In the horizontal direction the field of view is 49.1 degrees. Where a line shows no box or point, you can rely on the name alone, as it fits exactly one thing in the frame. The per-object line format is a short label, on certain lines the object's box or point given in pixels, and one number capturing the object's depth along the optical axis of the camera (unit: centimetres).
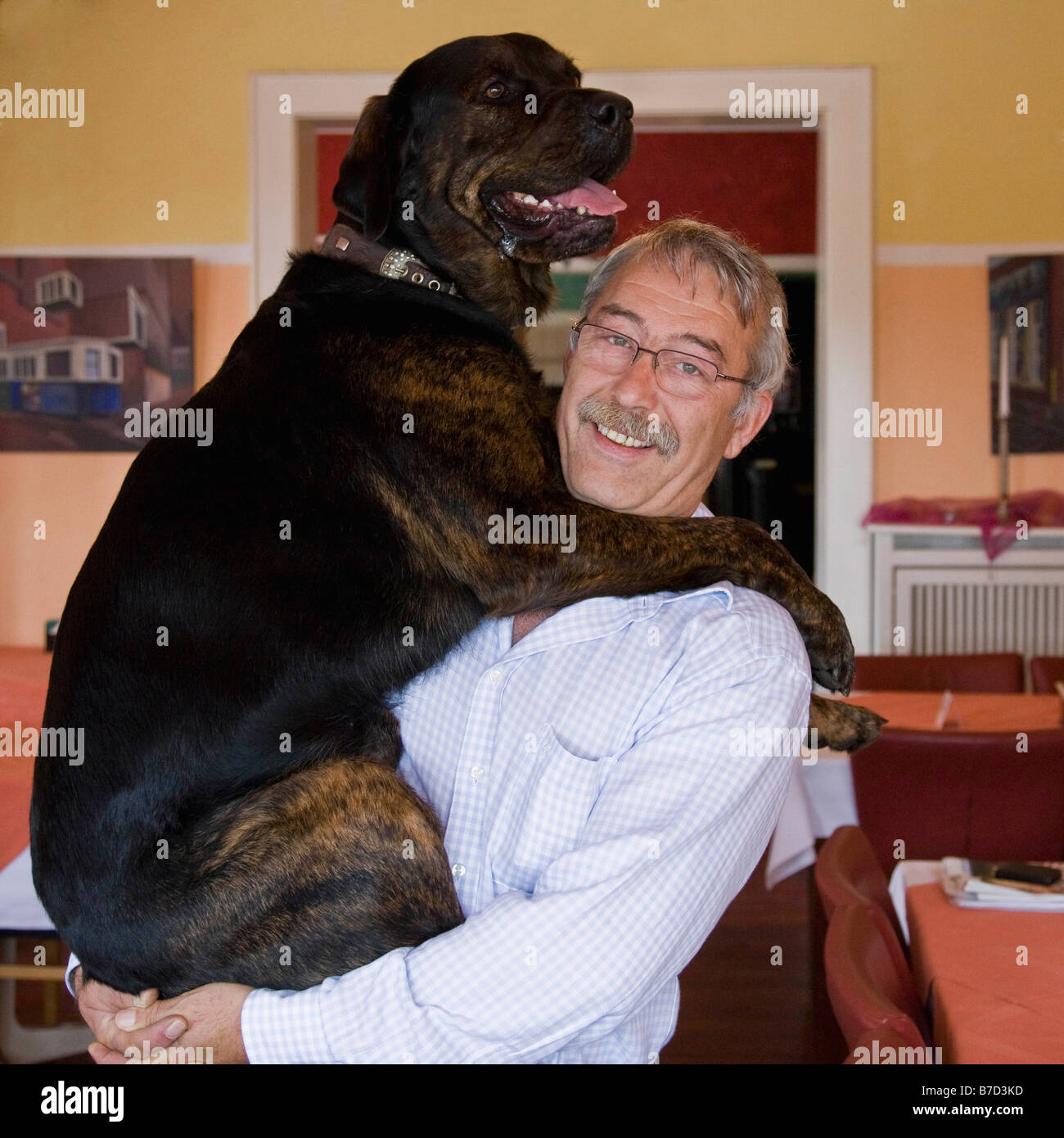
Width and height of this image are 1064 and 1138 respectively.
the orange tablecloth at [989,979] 157
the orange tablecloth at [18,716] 249
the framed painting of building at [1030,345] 524
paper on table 203
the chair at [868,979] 143
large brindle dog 132
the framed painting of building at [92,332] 535
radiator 521
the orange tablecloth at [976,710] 335
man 116
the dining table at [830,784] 311
